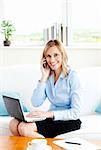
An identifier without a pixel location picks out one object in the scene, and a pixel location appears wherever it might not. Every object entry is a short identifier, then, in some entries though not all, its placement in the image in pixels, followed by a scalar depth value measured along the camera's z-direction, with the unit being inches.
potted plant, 140.9
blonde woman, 96.0
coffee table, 73.9
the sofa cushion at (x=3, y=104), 111.8
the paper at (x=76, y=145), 72.3
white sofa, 117.0
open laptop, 89.0
